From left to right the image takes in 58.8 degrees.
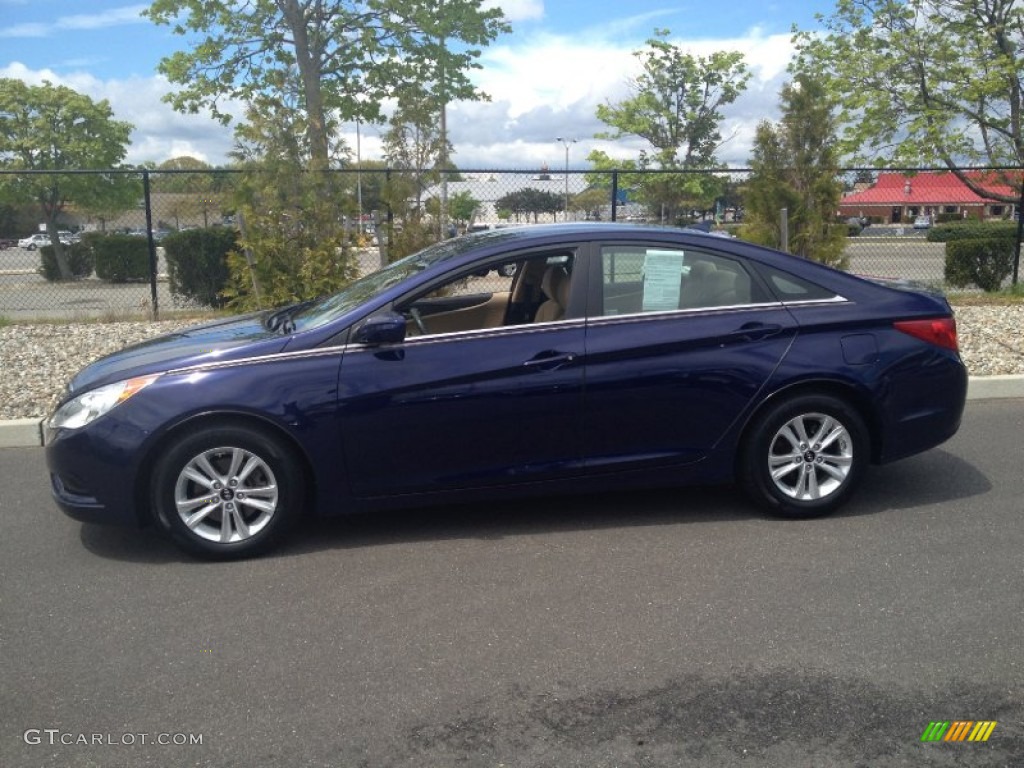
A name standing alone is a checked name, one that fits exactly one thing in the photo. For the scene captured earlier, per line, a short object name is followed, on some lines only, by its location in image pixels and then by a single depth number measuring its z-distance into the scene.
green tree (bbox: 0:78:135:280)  27.22
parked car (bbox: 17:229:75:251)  18.65
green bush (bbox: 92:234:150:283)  19.94
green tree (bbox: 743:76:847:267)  11.16
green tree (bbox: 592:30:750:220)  28.19
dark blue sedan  4.43
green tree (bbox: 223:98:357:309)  9.96
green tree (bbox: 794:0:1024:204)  15.46
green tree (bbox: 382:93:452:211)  10.82
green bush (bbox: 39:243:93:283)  21.34
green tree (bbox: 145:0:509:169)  17.12
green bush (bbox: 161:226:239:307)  13.05
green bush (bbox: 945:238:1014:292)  12.95
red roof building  21.50
